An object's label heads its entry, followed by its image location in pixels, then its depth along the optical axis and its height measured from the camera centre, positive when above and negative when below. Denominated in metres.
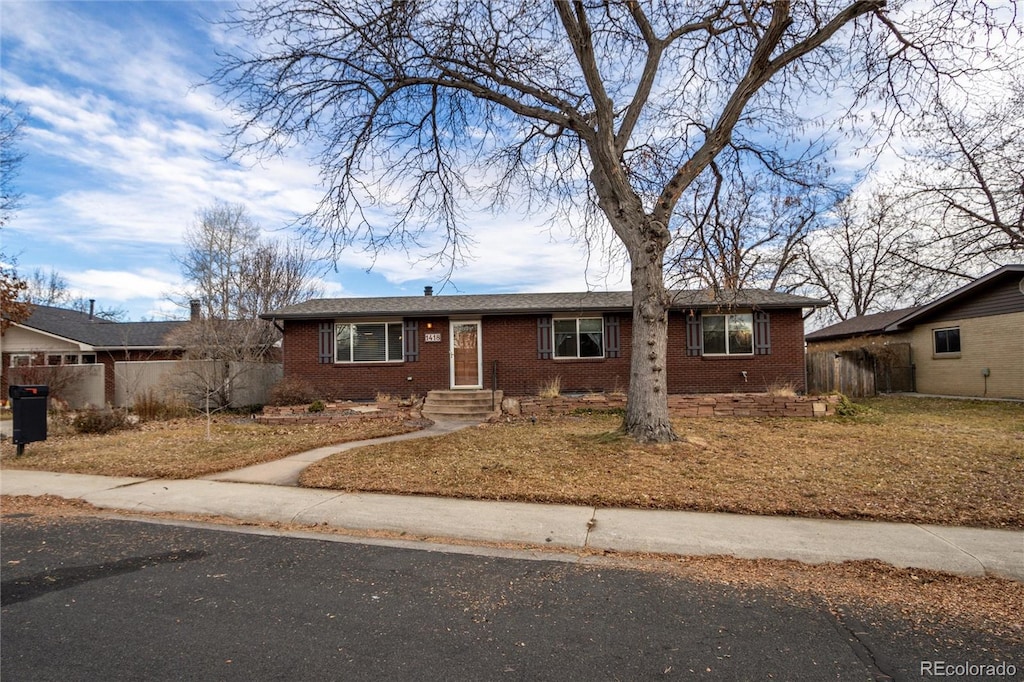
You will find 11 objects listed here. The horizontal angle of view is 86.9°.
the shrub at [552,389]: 13.98 -0.74
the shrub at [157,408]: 13.70 -0.97
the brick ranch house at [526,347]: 15.57 +0.45
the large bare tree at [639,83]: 8.42 +4.72
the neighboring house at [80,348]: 17.70 +0.99
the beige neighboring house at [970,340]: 16.89 +0.47
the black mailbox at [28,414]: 8.66 -0.66
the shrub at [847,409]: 12.61 -1.27
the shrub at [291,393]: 14.62 -0.70
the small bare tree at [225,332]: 16.47 +1.38
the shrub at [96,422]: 11.30 -1.05
